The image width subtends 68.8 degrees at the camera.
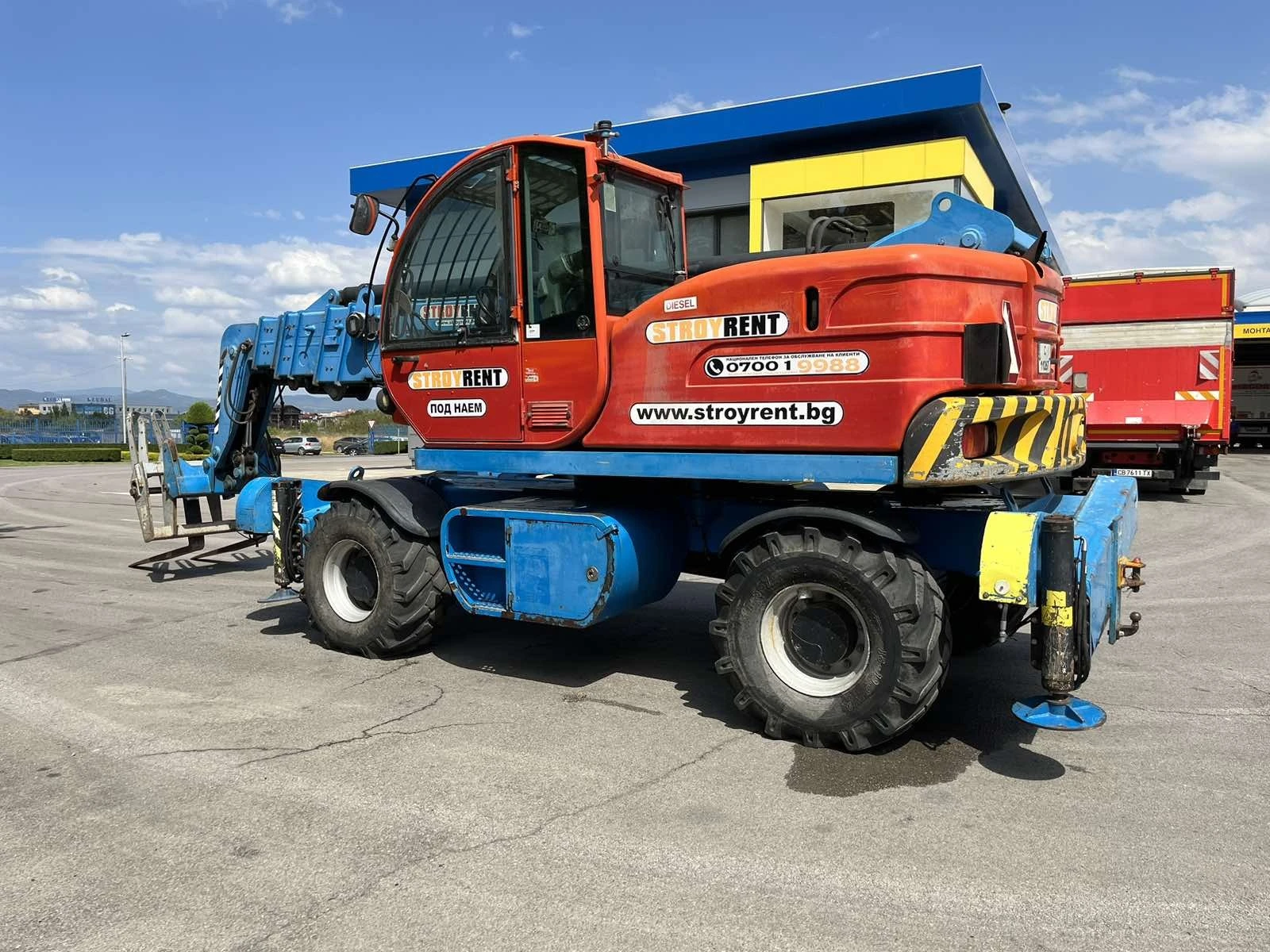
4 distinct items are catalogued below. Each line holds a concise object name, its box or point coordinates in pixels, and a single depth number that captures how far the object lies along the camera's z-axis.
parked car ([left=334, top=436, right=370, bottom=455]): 53.97
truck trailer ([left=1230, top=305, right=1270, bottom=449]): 28.50
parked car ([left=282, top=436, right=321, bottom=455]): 52.00
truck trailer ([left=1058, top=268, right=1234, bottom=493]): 14.95
